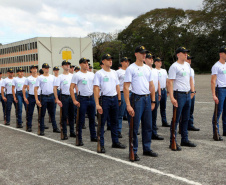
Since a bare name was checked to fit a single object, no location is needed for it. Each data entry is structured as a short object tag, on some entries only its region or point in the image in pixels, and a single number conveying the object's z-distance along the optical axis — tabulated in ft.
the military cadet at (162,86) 29.77
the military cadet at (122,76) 27.77
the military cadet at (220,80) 23.04
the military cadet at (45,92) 29.30
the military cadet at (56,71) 32.64
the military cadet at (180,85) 20.65
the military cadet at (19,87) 35.54
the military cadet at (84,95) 23.65
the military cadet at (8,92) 36.73
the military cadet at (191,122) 27.17
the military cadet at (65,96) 27.12
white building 174.29
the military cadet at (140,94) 18.57
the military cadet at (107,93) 21.13
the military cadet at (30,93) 31.17
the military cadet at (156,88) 25.42
